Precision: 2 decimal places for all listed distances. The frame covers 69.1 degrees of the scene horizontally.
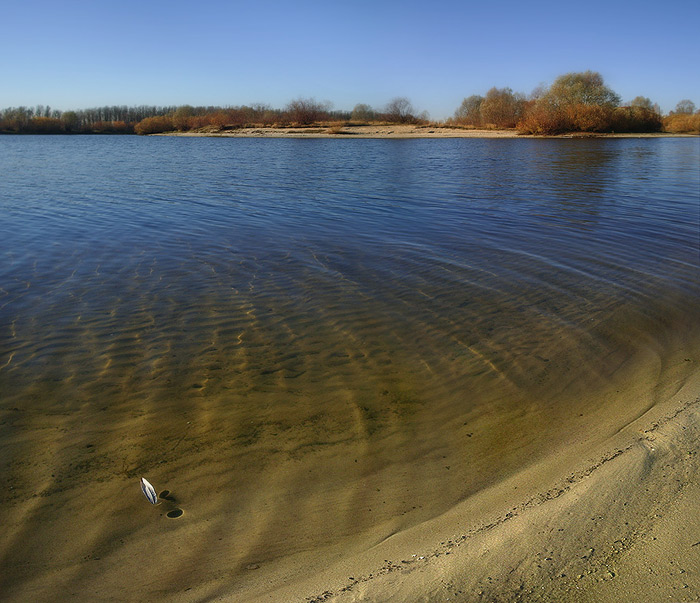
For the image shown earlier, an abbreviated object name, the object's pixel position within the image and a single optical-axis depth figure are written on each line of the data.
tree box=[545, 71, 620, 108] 61.53
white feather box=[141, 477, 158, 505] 3.11
